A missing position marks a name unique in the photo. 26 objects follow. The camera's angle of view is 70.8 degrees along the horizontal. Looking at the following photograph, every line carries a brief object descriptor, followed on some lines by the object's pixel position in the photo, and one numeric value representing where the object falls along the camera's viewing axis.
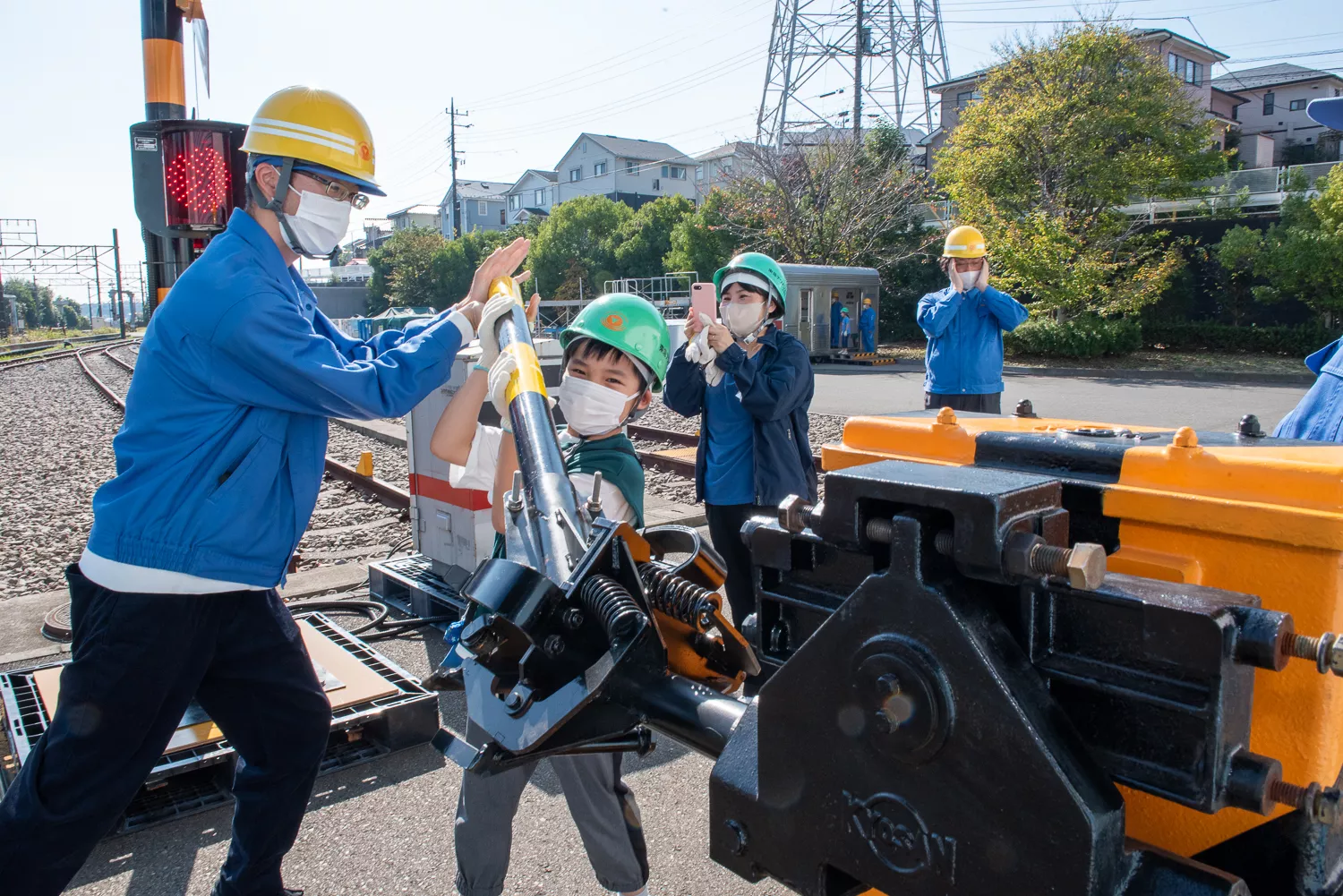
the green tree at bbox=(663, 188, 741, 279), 38.31
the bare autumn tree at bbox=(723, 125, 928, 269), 32.44
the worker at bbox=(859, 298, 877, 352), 26.78
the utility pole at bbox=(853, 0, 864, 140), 38.52
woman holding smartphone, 4.14
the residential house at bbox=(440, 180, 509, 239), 89.75
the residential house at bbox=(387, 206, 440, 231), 105.68
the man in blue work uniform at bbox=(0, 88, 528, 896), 2.23
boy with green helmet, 2.38
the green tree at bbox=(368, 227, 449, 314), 61.66
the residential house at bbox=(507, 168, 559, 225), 84.06
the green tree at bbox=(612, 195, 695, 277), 45.69
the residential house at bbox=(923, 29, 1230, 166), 47.12
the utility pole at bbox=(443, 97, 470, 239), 69.81
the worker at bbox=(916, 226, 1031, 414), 6.92
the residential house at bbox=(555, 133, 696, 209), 76.31
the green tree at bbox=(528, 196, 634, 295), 51.19
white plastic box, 5.21
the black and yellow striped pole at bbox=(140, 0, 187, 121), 5.26
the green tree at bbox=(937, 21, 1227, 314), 26.39
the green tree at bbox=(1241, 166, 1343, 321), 25.05
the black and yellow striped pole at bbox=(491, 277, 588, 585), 1.56
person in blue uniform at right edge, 2.46
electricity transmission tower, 46.75
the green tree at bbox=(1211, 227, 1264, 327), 27.62
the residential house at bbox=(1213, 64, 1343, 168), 51.50
